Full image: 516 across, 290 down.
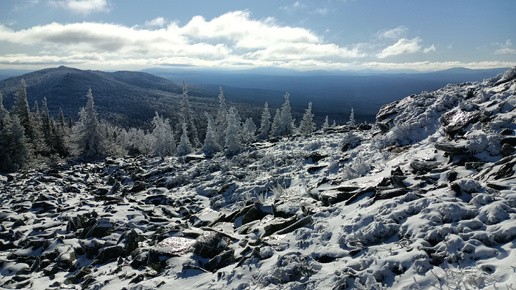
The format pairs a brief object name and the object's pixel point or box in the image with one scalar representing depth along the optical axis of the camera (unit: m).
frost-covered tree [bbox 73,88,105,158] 40.97
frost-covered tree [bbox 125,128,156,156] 54.33
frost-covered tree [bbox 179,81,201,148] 50.75
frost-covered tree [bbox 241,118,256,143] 41.77
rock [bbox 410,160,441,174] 9.36
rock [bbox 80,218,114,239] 10.97
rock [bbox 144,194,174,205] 17.38
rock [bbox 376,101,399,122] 18.22
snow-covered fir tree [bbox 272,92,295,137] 47.84
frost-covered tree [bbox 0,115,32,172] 28.91
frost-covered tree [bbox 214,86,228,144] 44.64
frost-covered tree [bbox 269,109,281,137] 49.31
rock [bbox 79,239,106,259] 9.67
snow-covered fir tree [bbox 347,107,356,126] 54.67
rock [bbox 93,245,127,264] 9.06
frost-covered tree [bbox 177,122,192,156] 34.96
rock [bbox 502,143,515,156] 8.30
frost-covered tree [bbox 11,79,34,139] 45.59
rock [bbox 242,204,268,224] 10.30
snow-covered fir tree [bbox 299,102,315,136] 51.16
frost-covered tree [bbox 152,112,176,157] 40.07
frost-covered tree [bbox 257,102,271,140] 52.66
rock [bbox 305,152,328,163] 18.92
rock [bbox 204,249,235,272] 7.07
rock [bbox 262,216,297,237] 8.23
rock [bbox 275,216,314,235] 7.81
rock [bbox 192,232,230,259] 7.79
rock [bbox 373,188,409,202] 7.57
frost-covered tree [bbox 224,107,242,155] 31.03
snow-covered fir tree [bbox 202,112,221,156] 34.16
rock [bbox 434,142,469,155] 9.27
